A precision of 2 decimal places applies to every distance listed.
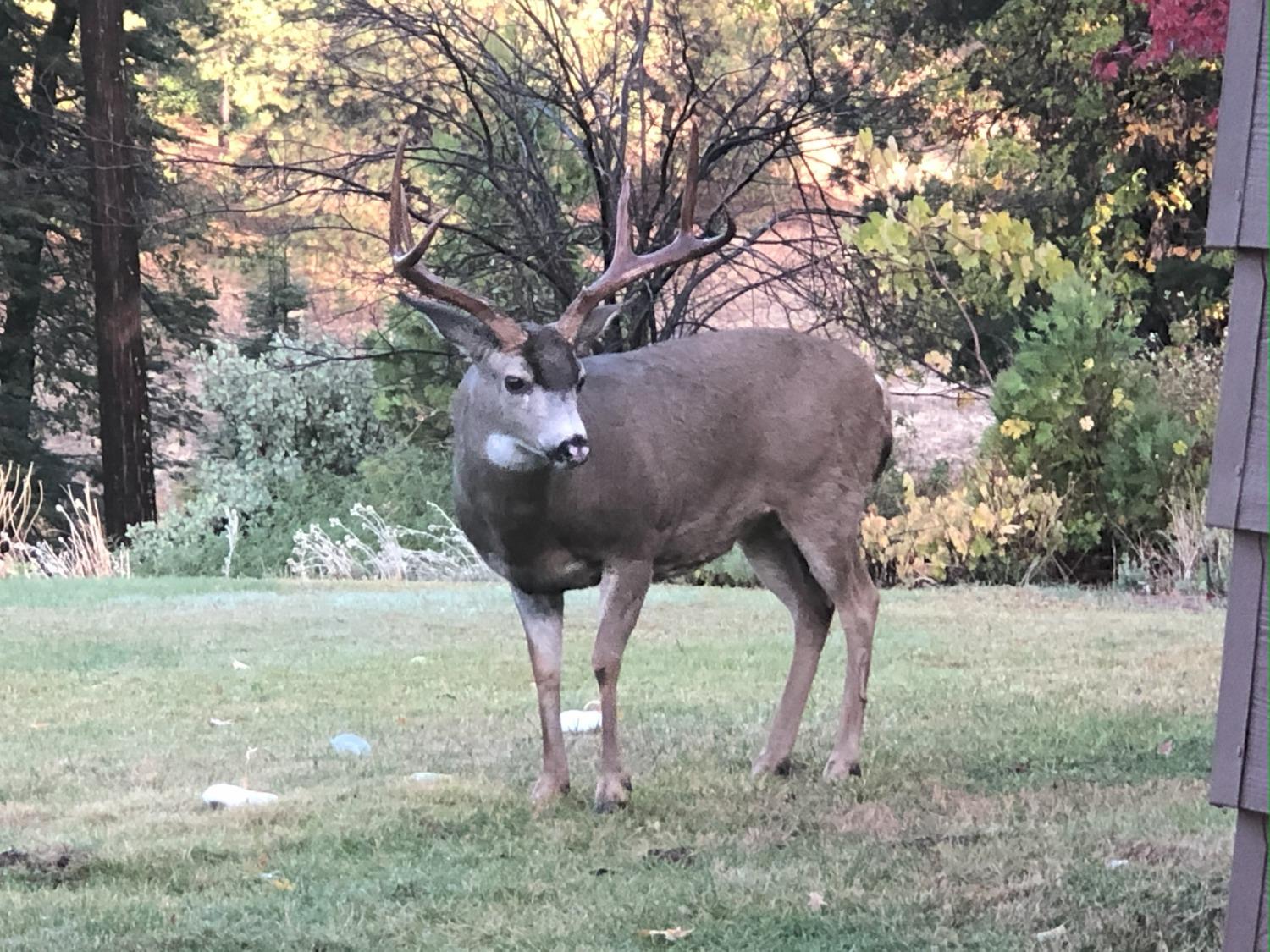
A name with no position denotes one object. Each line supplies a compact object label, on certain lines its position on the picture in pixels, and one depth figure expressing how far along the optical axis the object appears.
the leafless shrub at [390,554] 15.78
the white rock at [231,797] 5.78
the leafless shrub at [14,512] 16.91
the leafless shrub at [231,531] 16.29
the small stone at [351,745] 6.84
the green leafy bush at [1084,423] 13.98
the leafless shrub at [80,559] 16.61
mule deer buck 5.56
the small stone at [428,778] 6.18
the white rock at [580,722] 7.39
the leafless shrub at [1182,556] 13.01
